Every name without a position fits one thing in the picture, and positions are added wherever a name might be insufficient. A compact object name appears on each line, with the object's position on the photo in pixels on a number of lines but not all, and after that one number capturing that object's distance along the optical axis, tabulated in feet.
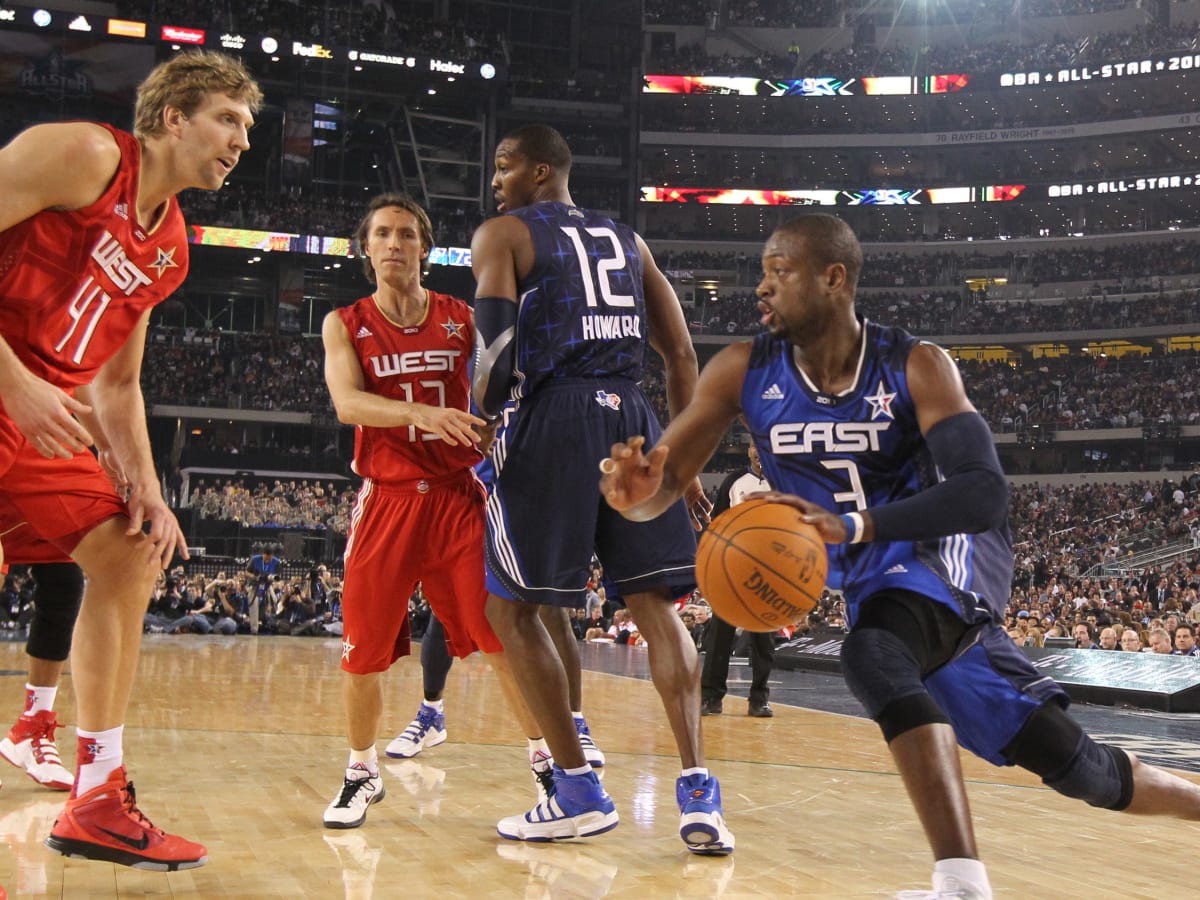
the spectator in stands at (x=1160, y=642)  42.39
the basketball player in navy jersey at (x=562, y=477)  12.60
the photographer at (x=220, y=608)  60.23
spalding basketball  8.80
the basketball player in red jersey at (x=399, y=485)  13.82
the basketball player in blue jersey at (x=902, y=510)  8.76
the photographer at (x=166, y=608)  61.36
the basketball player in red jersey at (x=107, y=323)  10.03
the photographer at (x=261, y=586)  63.63
